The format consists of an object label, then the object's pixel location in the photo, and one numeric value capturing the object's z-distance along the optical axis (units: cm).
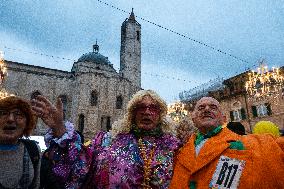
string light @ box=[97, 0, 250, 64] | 978
